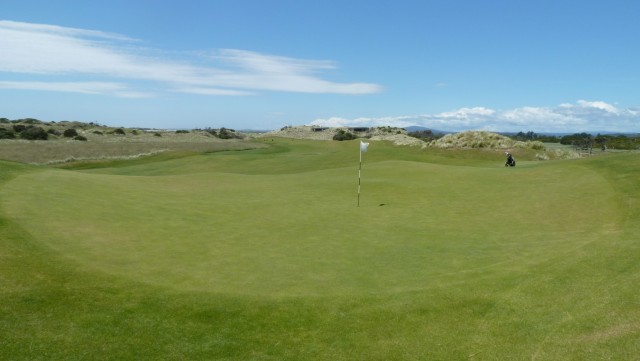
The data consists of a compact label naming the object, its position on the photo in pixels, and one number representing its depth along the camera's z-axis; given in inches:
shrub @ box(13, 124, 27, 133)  3786.9
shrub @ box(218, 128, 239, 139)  5294.3
